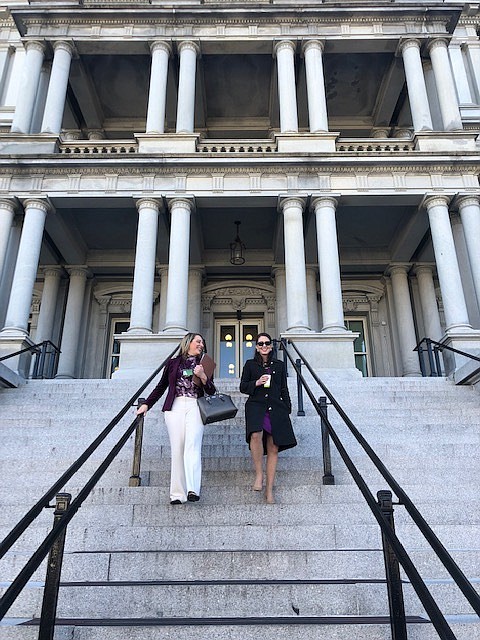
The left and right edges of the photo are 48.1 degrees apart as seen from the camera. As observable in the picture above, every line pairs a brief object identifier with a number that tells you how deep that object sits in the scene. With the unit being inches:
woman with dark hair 212.5
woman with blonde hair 199.0
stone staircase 134.9
